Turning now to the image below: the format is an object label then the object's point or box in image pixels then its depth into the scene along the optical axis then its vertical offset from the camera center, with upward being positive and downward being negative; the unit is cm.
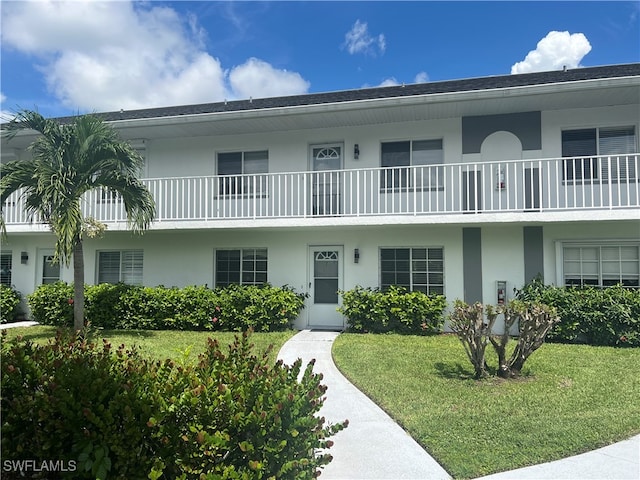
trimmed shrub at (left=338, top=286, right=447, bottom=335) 1022 -118
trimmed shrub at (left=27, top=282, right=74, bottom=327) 1173 -109
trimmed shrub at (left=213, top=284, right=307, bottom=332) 1070 -114
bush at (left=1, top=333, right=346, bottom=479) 253 -97
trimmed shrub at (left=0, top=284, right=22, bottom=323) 1269 -114
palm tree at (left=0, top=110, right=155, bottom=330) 879 +198
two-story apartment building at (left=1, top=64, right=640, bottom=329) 1017 +178
